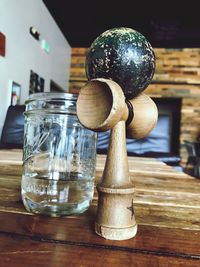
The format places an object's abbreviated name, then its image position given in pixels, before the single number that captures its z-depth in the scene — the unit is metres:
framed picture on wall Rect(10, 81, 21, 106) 3.81
